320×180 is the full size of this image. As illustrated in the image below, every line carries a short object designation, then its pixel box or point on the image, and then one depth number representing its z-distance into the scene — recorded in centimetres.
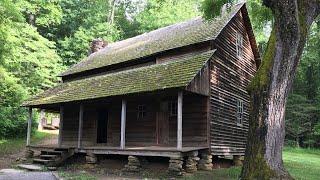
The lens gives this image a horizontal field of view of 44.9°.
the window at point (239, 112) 2016
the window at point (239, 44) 2082
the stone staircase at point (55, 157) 1873
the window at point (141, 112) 1888
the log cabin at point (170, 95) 1619
